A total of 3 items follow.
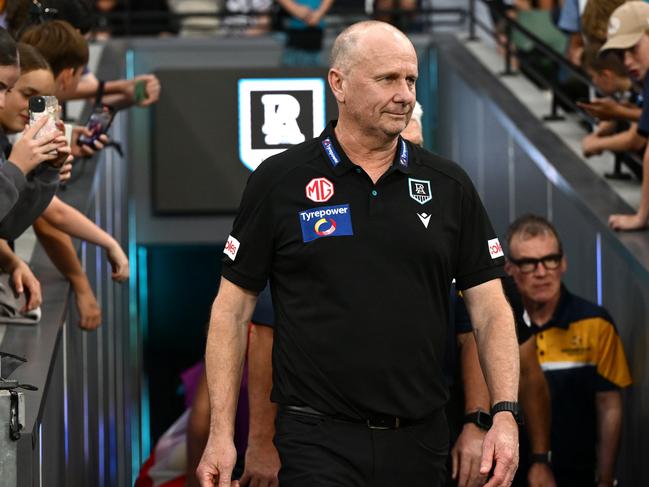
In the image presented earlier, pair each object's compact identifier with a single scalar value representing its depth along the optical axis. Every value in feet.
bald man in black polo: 28.19
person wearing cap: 42.39
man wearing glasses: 42.75
